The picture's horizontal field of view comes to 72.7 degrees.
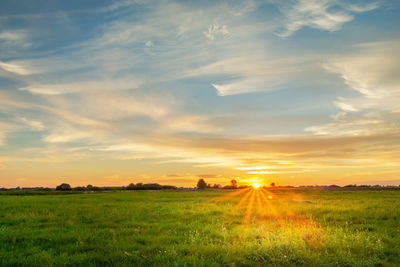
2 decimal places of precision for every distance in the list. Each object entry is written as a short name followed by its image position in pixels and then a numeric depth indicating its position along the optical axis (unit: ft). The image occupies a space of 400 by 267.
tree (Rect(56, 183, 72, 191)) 340.80
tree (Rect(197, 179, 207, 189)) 487.61
